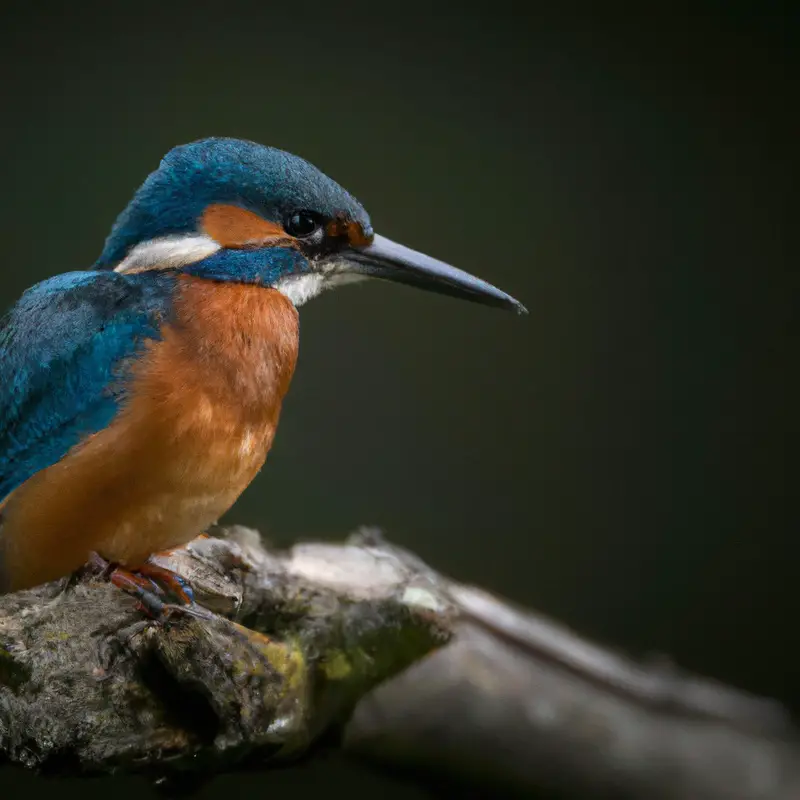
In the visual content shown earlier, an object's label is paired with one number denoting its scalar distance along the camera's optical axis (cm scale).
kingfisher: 366
